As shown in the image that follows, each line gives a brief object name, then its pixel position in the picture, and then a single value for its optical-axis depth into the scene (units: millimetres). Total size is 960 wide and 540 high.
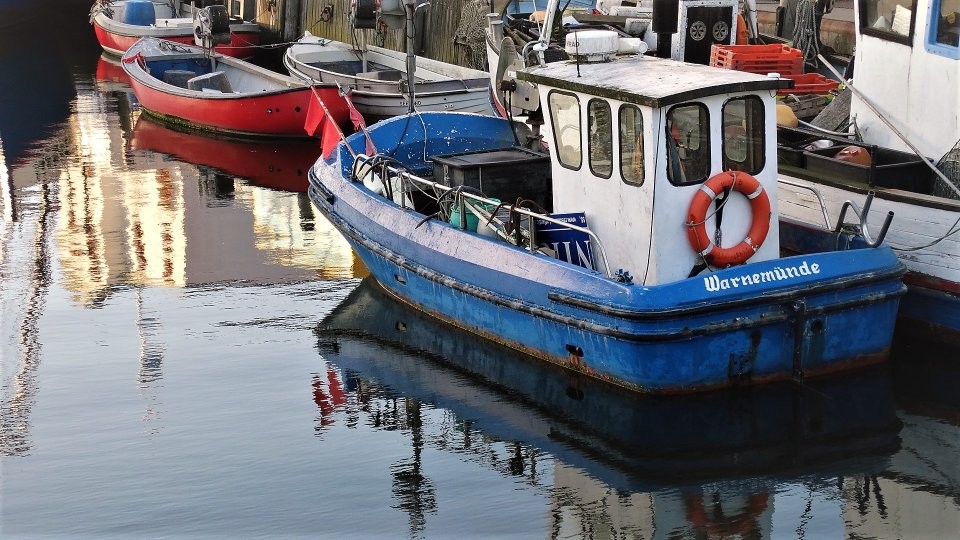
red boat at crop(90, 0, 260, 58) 29984
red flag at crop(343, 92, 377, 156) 12826
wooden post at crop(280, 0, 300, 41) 32062
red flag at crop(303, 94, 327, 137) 16188
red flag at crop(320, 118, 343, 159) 14182
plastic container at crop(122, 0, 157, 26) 31500
